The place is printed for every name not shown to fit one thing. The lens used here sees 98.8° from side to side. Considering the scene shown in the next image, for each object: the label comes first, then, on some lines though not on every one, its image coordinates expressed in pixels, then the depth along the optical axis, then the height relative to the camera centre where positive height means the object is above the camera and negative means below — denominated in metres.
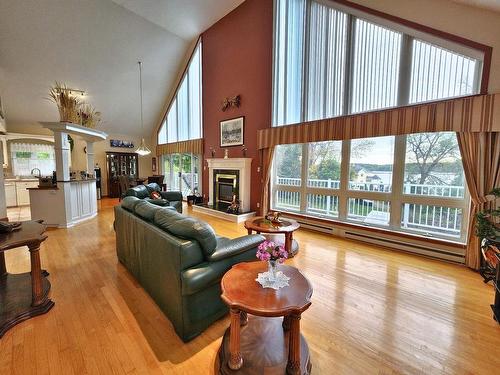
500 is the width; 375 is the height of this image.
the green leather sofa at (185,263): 1.58 -0.76
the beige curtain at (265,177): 5.15 -0.17
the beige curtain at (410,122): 2.69 +0.78
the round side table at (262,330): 1.23 -1.01
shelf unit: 8.76 +0.07
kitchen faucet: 7.35 -0.12
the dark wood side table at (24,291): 1.76 -1.21
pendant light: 5.68 +0.50
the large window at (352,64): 3.08 +1.84
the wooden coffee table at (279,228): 3.09 -0.85
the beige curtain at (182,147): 7.25 +0.83
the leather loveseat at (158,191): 4.10 -0.60
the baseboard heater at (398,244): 3.09 -1.17
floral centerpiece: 1.42 -0.64
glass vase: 1.47 -0.68
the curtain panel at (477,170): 2.73 +0.03
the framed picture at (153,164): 10.09 +0.21
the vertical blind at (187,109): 7.36 +2.29
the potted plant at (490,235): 1.91 -0.60
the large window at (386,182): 3.22 -0.20
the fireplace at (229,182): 5.59 -0.35
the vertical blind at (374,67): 3.50 +1.78
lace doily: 1.42 -0.75
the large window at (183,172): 7.96 -0.12
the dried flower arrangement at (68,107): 4.35 +1.27
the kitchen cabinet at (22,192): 6.59 -0.76
